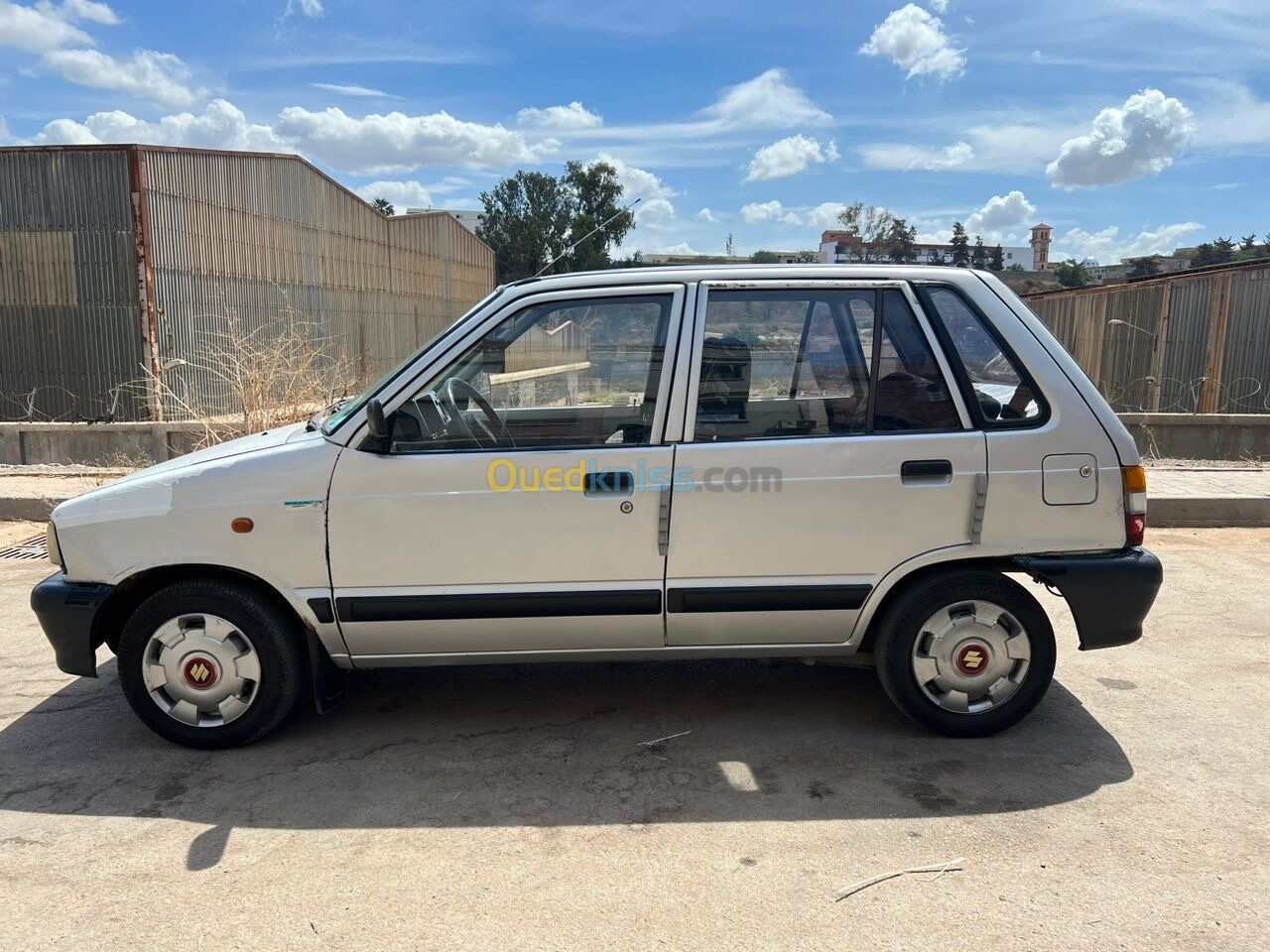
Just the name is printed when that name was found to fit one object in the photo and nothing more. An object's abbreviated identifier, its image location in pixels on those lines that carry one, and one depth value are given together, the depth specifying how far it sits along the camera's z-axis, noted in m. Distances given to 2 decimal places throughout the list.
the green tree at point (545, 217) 58.81
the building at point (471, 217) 68.22
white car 3.61
